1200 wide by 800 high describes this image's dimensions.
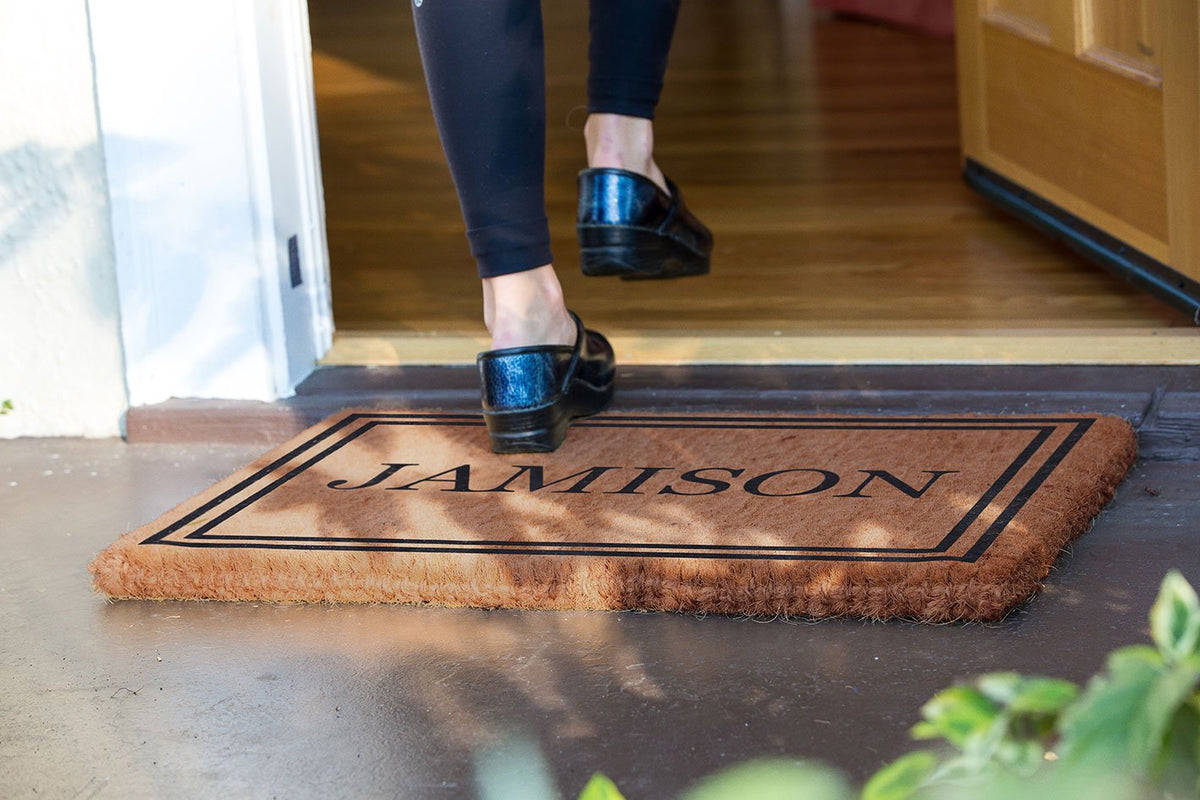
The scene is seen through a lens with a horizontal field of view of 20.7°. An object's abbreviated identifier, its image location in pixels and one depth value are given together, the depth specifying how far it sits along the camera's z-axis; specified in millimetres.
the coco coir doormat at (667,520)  3077
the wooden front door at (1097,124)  3597
